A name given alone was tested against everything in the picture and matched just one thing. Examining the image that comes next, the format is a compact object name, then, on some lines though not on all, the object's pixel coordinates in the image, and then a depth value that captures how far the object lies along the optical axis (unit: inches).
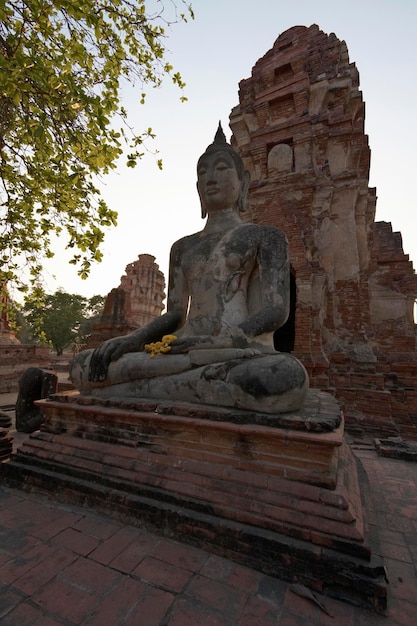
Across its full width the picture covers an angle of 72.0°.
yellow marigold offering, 107.3
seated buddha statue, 85.4
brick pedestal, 58.7
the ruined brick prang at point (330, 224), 238.1
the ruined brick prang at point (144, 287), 1065.5
